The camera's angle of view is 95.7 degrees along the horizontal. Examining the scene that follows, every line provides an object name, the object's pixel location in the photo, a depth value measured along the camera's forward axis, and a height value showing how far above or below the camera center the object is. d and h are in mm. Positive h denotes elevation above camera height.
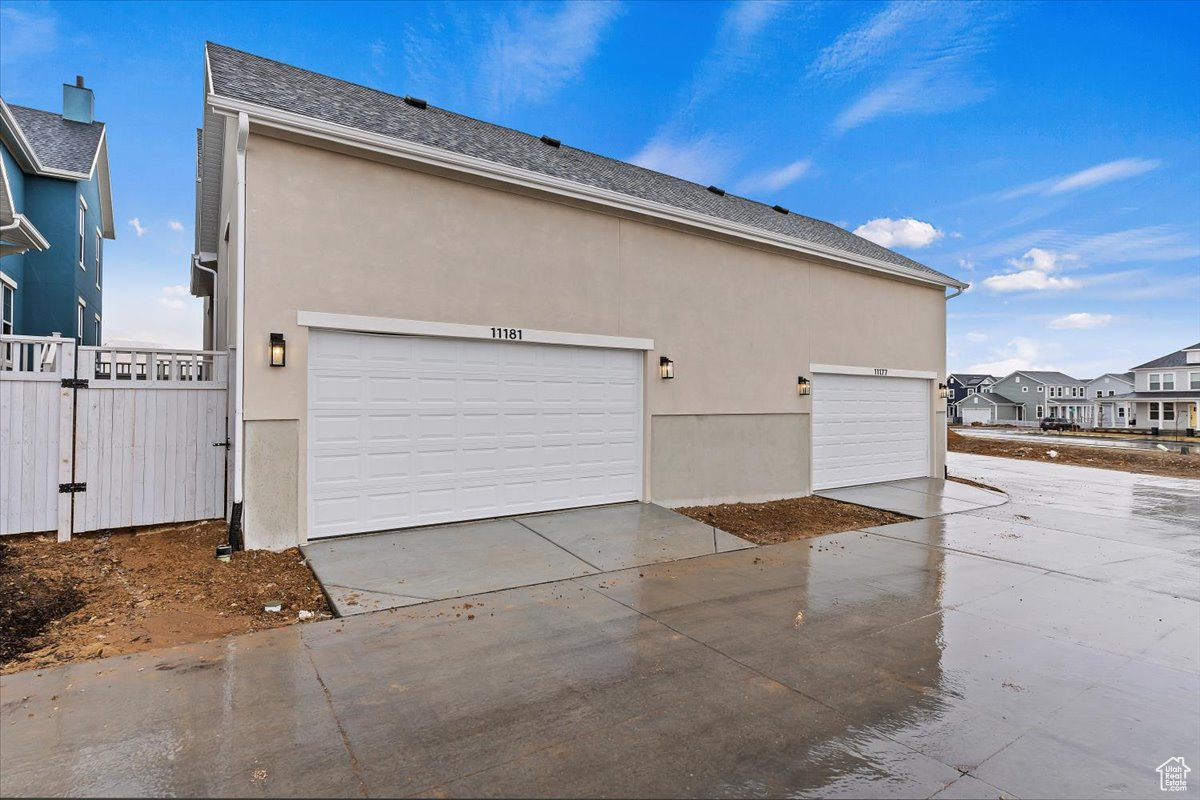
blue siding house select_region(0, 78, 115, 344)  11008 +4410
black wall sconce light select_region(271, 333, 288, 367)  5719 +557
